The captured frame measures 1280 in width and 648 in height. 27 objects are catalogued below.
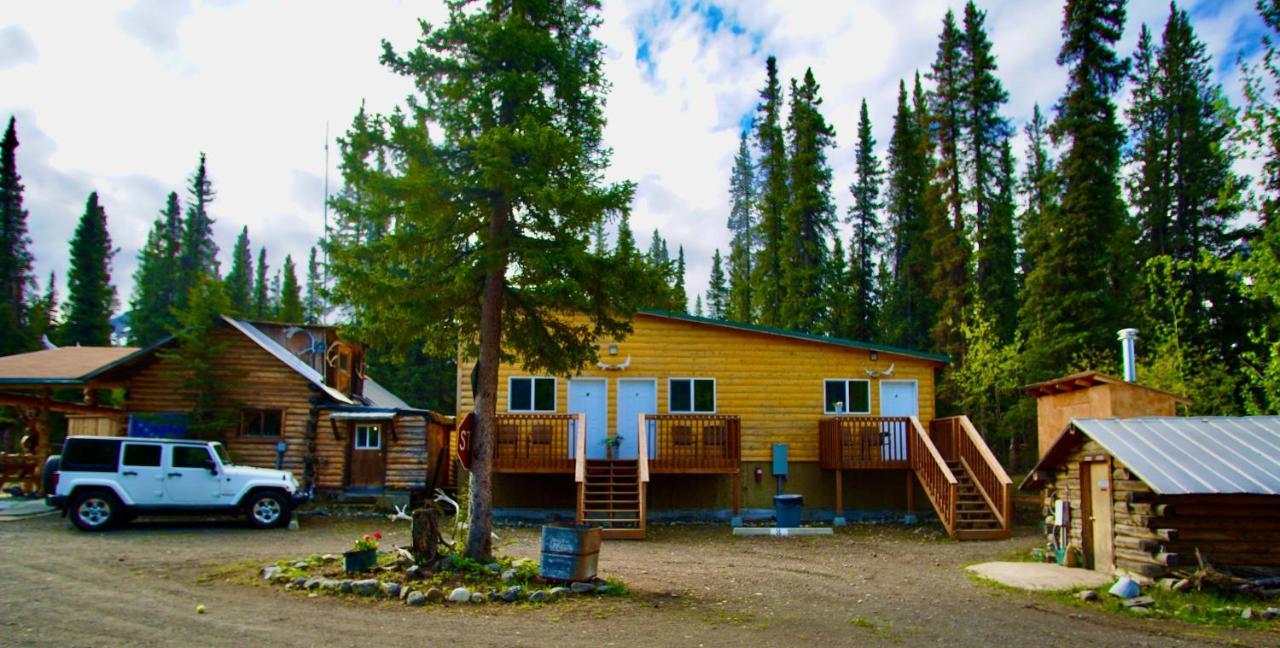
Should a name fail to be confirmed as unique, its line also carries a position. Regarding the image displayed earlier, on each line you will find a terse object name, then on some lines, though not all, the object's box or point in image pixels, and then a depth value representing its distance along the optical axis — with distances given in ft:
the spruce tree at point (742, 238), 160.45
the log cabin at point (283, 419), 67.36
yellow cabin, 64.23
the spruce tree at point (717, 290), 232.94
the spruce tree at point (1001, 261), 112.47
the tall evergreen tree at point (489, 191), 36.88
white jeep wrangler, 51.24
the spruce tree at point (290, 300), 160.75
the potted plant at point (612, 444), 66.95
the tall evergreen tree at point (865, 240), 128.47
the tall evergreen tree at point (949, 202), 114.01
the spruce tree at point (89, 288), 151.74
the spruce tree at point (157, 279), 176.32
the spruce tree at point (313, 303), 194.13
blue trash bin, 60.85
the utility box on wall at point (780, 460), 67.72
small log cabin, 36.45
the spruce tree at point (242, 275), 198.15
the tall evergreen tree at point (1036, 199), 102.06
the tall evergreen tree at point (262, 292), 219.82
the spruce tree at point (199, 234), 207.82
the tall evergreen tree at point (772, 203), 133.39
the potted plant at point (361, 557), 35.70
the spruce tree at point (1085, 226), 95.66
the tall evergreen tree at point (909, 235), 128.98
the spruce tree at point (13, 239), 155.94
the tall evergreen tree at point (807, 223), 124.36
